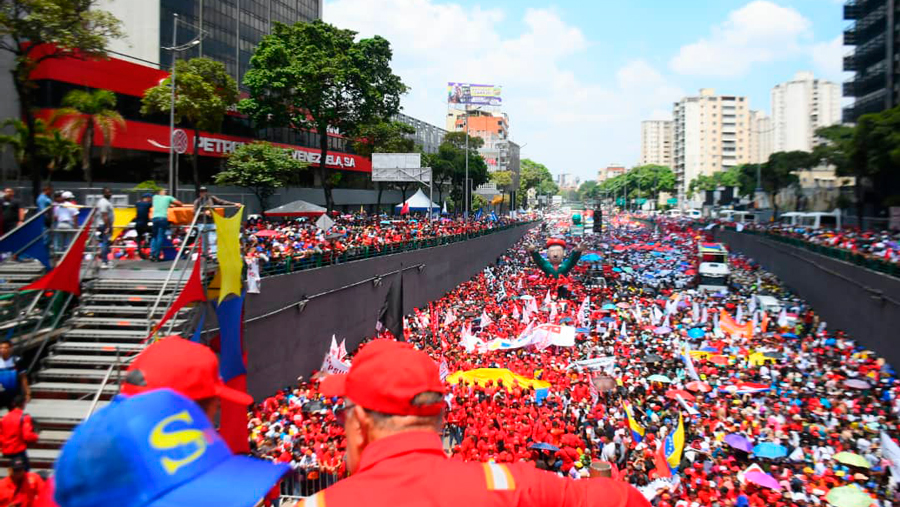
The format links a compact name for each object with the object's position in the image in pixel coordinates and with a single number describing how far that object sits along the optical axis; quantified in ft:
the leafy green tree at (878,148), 107.76
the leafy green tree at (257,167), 106.63
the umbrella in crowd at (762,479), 37.52
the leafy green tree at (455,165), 212.64
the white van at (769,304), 94.63
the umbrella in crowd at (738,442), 43.48
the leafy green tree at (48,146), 67.36
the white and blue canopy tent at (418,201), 146.41
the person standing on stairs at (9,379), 27.23
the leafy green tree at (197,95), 87.76
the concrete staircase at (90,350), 27.81
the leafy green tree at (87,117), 76.84
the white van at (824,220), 138.51
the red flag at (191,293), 29.91
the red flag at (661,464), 38.88
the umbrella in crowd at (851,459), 41.22
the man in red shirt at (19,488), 21.71
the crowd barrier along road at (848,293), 68.87
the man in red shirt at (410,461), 6.53
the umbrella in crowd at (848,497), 35.27
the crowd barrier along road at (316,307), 56.85
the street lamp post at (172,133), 68.24
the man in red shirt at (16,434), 24.12
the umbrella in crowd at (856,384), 57.21
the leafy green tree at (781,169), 204.85
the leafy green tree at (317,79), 115.34
